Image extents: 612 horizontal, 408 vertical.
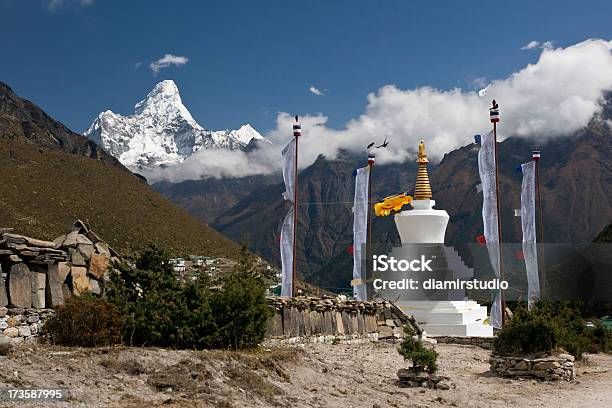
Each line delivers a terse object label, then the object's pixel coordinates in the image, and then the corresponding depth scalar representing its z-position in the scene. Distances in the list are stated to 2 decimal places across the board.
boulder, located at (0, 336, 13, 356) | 9.55
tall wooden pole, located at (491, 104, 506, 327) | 22.78
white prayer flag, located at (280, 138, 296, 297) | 22.09
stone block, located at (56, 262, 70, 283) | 13.77
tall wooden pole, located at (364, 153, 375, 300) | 26.89
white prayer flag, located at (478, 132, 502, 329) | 22.72
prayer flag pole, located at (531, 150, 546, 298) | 27.95
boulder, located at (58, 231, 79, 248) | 14.50
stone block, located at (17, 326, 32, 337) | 11.79
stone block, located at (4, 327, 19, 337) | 11.57
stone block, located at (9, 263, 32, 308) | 12.28
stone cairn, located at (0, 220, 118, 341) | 12.10
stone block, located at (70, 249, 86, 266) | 14.34
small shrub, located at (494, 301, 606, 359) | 15.35
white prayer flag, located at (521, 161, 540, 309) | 24.17
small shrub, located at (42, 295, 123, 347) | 11.60
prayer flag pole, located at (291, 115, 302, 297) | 21.80
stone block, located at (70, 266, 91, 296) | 13.95
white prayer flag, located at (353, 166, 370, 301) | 24.86
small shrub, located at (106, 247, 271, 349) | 12.35
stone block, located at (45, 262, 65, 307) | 13.02
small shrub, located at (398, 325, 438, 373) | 13.09
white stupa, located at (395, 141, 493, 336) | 24.39
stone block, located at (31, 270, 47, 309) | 12.72
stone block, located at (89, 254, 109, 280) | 14.64
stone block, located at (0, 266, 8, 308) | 12.07
